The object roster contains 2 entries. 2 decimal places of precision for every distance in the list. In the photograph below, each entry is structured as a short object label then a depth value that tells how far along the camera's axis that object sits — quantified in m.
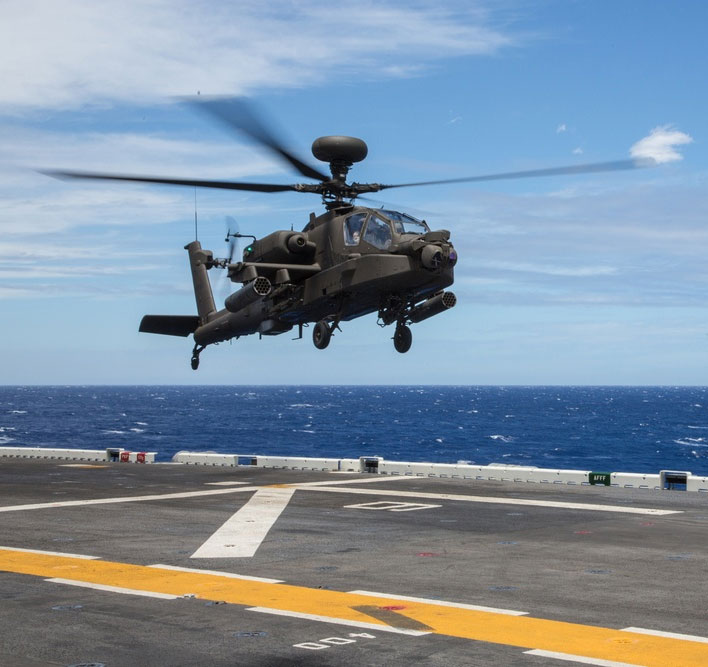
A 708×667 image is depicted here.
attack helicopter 23.94
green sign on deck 30.02
